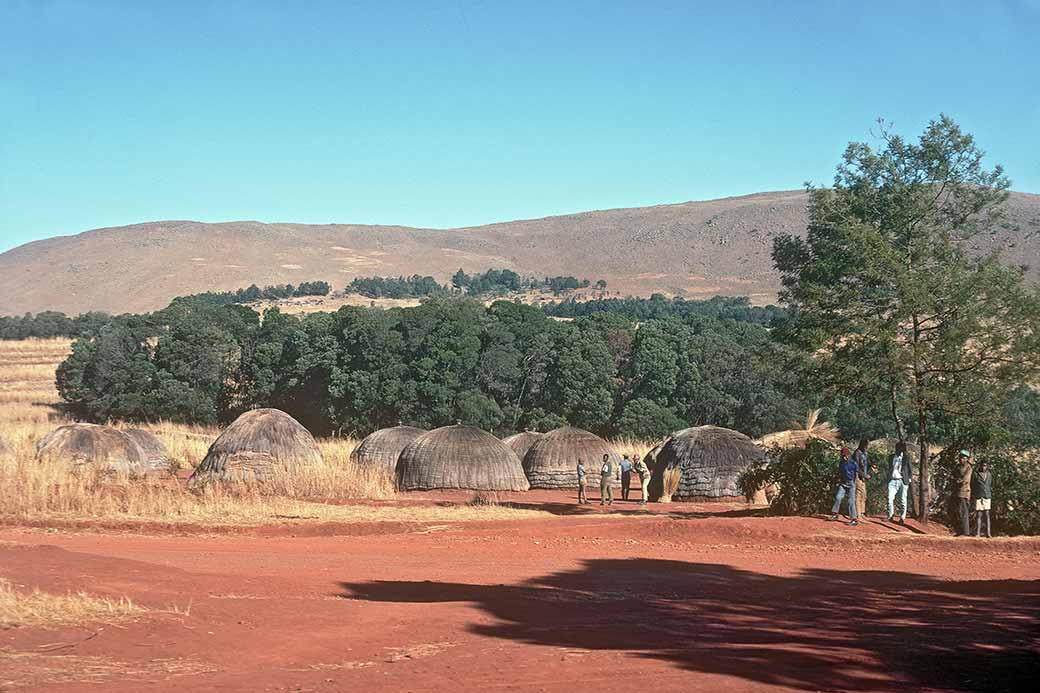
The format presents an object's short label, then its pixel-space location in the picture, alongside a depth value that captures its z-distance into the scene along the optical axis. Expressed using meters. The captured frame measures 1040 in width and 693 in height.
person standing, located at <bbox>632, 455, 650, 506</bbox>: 29.97
